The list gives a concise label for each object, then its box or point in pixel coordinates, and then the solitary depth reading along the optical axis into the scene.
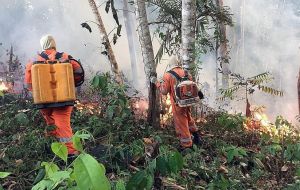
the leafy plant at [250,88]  4.74
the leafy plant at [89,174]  0.80
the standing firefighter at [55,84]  3.03
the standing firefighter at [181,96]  3.73
